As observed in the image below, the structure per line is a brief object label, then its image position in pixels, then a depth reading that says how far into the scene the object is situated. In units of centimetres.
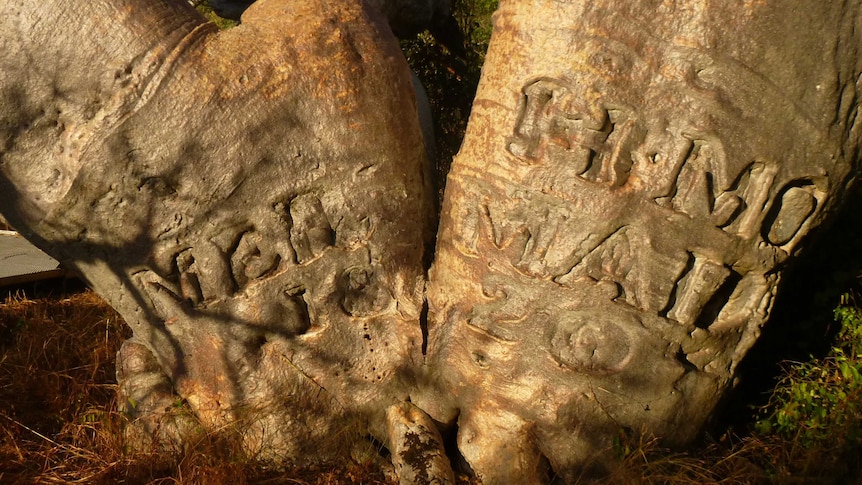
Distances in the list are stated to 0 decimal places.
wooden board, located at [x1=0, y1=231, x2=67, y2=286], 476
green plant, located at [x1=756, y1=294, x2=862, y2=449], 292
